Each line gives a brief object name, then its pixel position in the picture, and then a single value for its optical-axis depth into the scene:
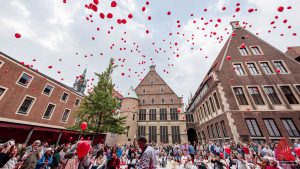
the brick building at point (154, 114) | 23.05
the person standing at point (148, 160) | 2.73
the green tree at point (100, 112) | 12.18
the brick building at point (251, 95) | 12.73
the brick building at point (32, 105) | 13.31
